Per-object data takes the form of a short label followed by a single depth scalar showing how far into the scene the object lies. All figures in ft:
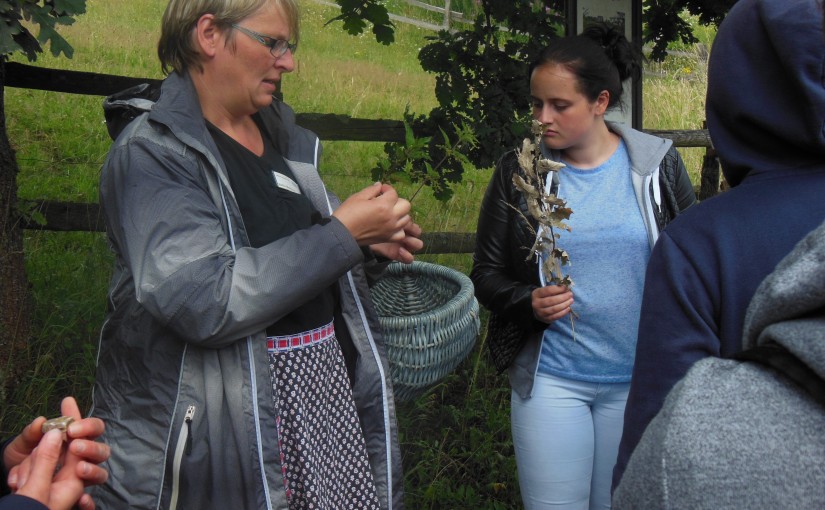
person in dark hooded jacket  4.63
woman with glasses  6.15
